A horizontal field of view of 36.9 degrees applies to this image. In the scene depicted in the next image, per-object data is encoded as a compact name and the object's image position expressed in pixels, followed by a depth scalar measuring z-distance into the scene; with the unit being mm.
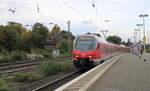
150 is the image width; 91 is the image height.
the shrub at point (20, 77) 14703
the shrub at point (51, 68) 18641
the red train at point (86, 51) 18469
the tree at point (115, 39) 126631
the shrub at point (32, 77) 14968
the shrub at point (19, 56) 34719
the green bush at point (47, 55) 45425
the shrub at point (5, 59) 31398
